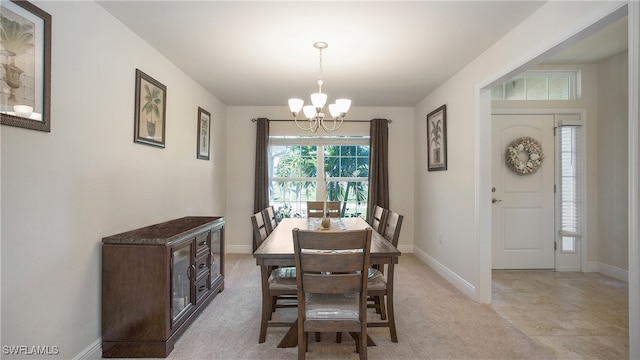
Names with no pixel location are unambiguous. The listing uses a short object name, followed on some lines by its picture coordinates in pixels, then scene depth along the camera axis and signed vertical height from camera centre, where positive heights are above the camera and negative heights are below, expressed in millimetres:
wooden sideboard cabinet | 2051 -782
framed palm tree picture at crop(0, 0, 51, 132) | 1460 +585
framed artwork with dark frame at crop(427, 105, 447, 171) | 3795 +583
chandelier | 2553 +676
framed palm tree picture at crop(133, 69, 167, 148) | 2523 +625
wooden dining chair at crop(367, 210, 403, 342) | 2164 -750
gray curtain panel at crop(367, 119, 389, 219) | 4871 +295
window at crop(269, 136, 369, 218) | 5098 +103
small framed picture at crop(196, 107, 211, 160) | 3854 +634
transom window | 4059 +1308
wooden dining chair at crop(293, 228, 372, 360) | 1675 -571
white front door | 3990 -221
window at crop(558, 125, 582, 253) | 3988 -4
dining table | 1963 -478
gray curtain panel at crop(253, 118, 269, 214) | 4840 +216
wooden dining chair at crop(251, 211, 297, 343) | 2146 -744
